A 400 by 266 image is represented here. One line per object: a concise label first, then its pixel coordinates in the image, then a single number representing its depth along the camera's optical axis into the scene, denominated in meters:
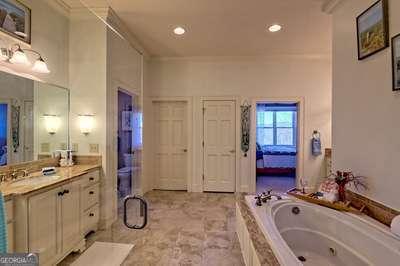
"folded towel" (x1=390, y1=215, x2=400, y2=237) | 1.68
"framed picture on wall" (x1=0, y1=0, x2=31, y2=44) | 2.21
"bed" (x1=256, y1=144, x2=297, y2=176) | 7.05
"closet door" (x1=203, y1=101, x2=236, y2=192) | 4.98
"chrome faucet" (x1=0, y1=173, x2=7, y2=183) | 2.10
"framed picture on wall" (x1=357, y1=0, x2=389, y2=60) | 1.93
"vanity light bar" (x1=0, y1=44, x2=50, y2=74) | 2.22
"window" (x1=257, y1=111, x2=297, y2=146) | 8.47
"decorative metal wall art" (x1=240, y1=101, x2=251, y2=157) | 4.91
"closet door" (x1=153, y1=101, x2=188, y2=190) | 5.14
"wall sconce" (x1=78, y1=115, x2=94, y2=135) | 3.13
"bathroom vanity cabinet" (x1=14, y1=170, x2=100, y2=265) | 1.84
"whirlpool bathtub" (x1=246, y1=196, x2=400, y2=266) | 1.68
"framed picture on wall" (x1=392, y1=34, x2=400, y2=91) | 1.77
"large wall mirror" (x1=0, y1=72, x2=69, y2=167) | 2.24
